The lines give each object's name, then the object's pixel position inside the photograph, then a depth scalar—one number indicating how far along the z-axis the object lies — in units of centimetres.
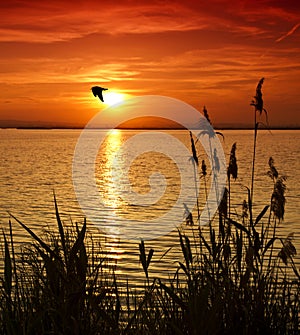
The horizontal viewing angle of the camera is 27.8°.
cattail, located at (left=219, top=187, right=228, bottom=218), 570
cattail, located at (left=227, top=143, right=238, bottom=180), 561
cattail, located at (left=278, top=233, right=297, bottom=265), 529
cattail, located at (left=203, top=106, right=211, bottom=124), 568
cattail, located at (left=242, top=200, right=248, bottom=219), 590
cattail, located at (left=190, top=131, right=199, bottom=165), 562
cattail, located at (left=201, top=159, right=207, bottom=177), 612
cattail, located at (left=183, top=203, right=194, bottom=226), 641
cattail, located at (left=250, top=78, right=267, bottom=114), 538
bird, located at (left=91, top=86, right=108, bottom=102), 438
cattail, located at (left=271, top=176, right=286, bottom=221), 530
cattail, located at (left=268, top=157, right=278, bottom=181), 556
